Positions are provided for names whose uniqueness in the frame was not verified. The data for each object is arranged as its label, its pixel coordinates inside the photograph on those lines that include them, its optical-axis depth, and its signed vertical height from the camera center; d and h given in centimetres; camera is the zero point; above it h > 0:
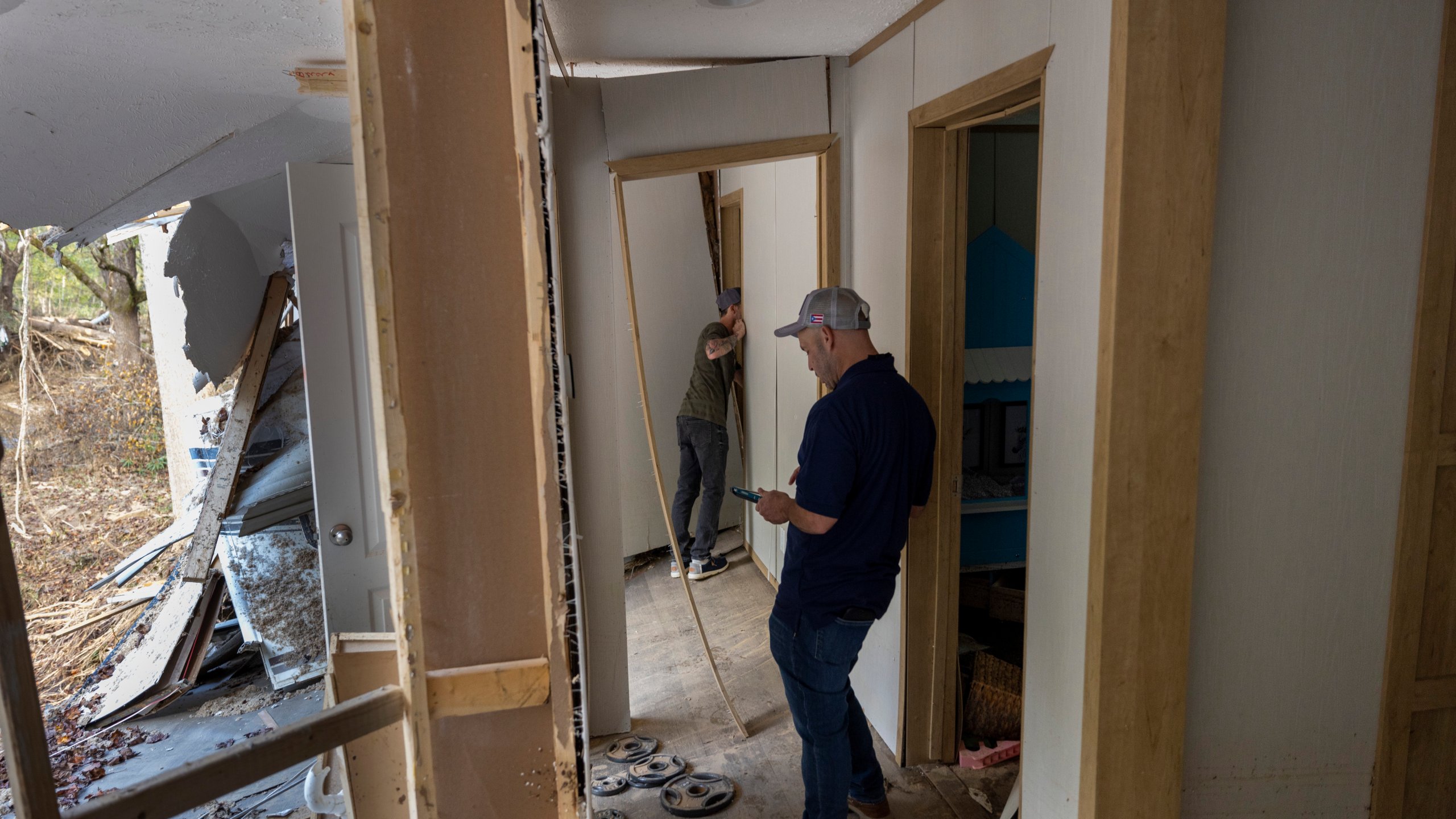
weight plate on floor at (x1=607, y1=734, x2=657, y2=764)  286 -158
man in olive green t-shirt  453 -71
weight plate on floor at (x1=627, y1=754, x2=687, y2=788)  271 -158
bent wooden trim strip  275 -35
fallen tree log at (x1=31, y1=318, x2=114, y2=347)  769 -11
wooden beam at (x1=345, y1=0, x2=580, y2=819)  117 -10
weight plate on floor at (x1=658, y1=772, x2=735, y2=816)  255 -157
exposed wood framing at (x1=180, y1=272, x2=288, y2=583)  367 -74
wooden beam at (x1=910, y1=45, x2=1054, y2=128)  177 +49
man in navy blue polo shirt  208 -56
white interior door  266 -28
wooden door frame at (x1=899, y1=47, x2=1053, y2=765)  232 -23
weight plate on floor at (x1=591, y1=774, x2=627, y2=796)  267 -159
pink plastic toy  269 -151
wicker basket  276 -138
